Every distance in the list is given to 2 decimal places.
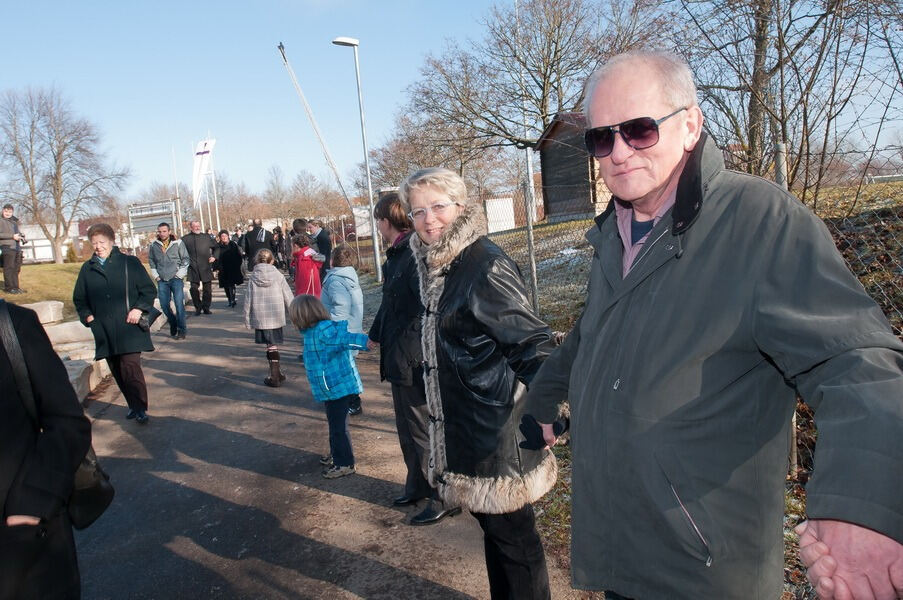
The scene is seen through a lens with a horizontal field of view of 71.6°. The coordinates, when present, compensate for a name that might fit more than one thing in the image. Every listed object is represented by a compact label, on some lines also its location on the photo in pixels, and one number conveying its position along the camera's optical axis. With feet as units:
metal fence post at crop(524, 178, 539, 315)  21.83
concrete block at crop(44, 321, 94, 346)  35.50
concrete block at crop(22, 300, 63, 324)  38.65
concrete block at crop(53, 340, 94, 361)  30.73
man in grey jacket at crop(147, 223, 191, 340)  37.81
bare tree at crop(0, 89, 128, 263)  132.36
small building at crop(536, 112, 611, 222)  64.26
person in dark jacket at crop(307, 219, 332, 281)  37.42
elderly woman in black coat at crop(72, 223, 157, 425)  20.76
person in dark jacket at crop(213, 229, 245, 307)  52.11
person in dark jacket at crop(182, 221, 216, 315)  45.65
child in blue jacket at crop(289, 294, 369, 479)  15.16
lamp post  57.26
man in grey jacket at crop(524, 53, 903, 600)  3.57
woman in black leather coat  8.45
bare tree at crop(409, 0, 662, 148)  81.05
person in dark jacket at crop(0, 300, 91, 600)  6.51
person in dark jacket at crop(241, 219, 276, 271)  57.41
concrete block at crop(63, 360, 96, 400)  23.93
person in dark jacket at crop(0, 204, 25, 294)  47.32
